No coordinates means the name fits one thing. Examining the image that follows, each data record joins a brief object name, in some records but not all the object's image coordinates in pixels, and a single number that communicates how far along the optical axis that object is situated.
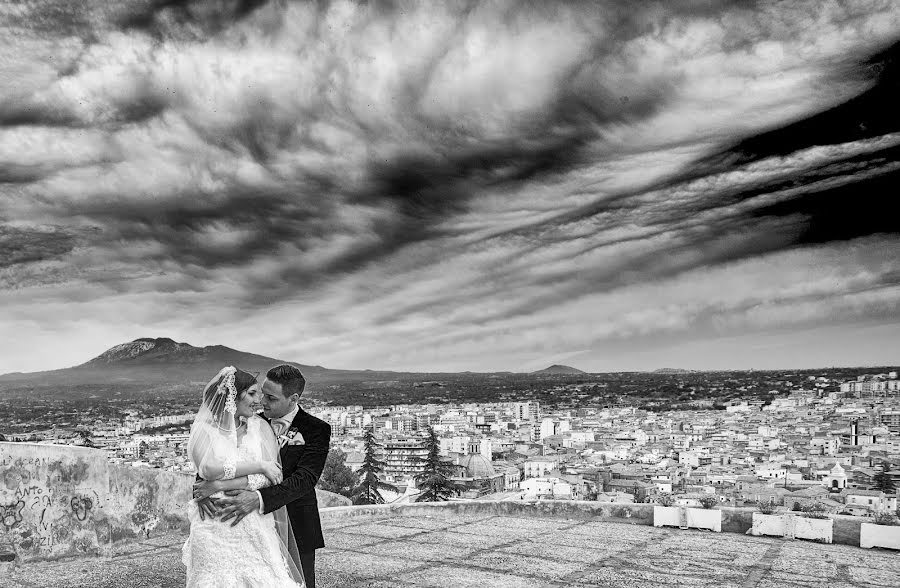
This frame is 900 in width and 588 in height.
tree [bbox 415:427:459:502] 38.28
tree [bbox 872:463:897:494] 56.86
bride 2.66
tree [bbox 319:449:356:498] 30.66
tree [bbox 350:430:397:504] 35.53
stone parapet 7.34
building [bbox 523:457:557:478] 76.81
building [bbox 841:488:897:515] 44.62
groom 2.74
